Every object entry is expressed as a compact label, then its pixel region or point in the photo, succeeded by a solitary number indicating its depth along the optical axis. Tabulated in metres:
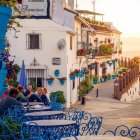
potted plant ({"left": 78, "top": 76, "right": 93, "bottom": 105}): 40.03
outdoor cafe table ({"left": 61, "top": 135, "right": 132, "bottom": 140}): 8.62
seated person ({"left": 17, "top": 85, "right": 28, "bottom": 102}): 19.84
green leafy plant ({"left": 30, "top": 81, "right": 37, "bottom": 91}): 34.37
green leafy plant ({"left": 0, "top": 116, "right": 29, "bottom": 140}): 9.78
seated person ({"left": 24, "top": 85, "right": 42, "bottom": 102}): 20.91
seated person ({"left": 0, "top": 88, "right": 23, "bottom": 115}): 14.39
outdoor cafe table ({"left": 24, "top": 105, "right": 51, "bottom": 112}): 15.93
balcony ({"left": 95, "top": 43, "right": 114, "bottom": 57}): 58.39
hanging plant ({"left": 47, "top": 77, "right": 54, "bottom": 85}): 35.09
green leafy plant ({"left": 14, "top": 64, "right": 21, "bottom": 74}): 34.45
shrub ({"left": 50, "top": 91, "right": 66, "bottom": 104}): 34.81
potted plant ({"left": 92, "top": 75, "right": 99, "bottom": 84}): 58.22
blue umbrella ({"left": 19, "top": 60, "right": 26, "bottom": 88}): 27.88
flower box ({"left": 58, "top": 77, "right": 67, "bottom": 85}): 35.38
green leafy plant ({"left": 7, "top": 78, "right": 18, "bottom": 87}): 32.94
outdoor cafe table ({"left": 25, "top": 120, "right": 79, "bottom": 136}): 10.95
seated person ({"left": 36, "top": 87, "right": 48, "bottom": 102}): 21.80
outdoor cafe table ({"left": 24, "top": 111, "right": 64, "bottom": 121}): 13.24
